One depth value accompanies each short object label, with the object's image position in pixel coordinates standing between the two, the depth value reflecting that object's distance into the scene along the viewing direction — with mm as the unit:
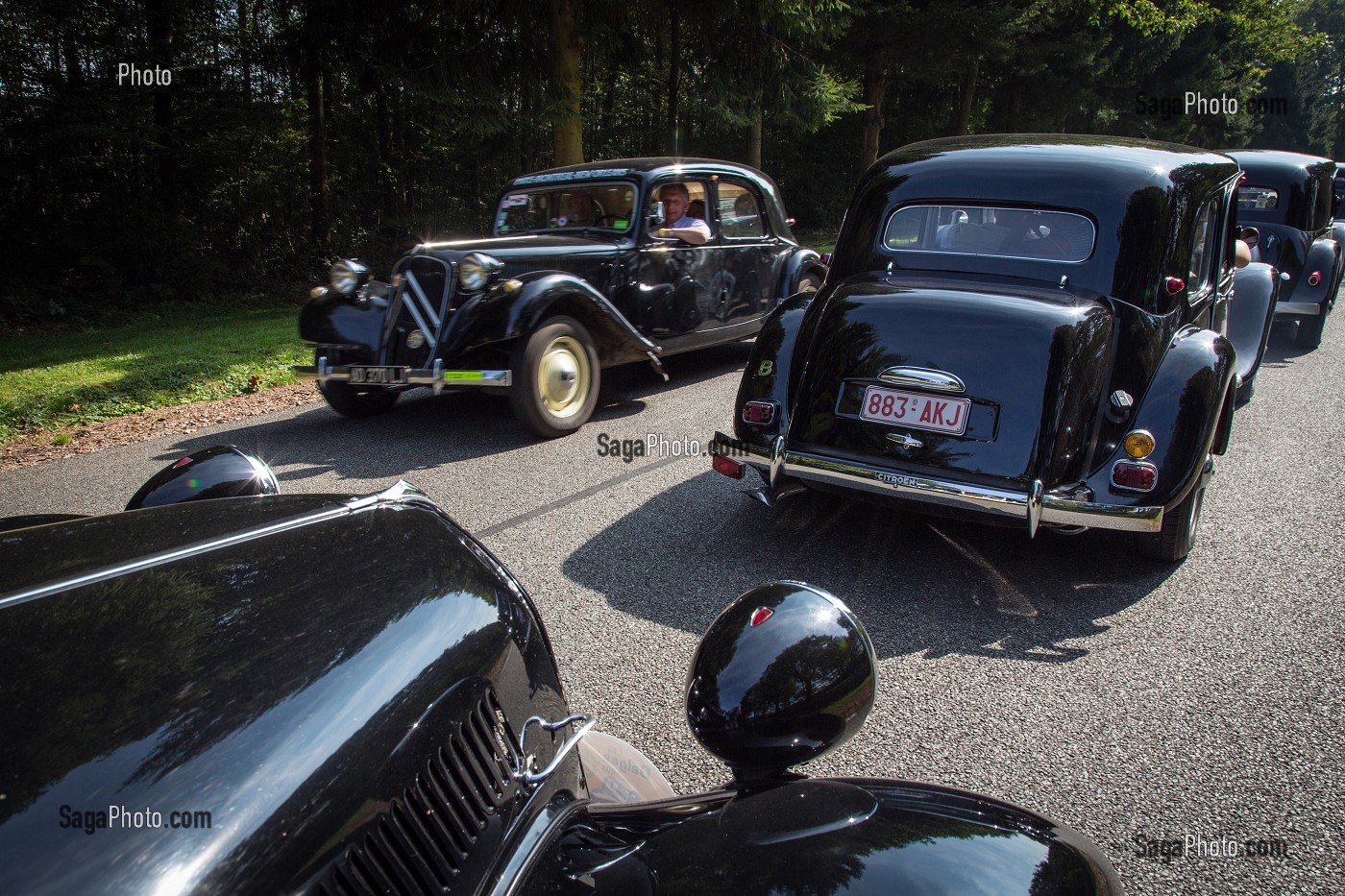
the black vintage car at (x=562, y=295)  6297
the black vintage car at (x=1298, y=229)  9398
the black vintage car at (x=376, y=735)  929
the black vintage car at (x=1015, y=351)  3777
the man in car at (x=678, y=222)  7602
